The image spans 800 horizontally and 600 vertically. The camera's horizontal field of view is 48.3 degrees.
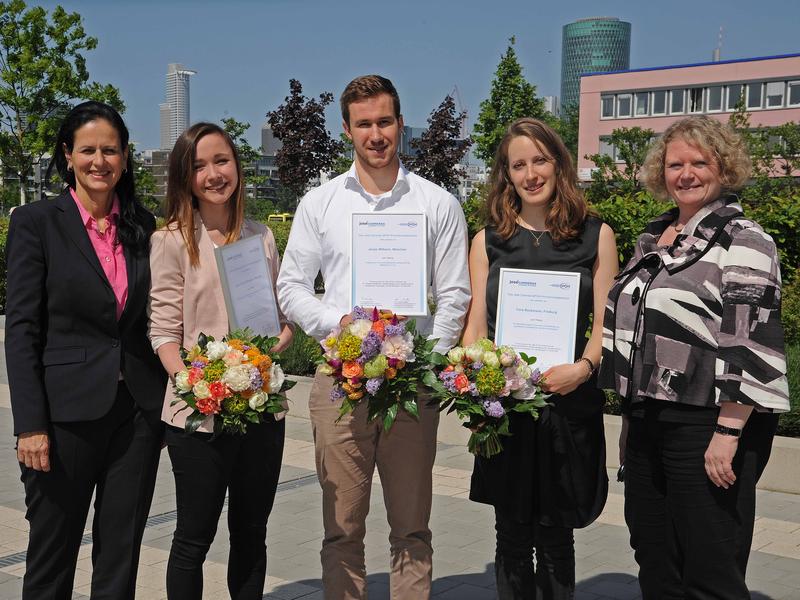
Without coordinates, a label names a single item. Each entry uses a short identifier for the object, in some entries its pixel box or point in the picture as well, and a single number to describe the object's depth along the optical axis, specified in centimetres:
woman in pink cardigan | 354
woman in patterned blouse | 313
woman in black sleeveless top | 369
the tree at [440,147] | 3156
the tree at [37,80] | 2559
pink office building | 6675
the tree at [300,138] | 3306
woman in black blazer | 340
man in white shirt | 375
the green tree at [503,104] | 3797
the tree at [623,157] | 2575
